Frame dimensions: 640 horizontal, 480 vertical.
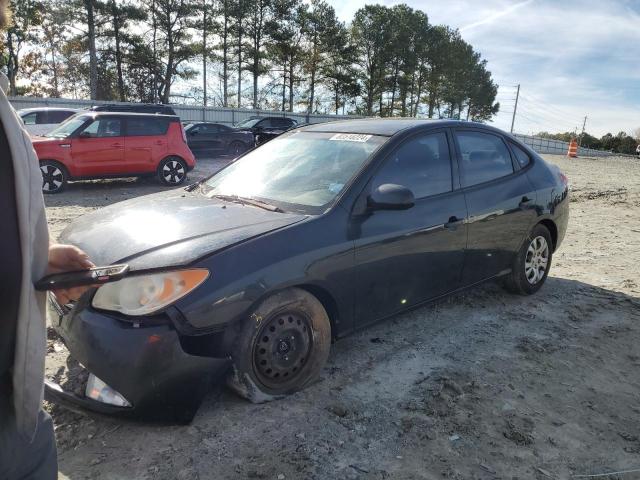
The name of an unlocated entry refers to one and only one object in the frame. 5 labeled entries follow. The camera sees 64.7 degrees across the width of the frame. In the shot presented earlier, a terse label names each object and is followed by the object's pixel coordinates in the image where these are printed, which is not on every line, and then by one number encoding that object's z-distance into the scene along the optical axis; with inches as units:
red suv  395.2
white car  526.6
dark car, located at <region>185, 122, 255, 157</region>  706.2
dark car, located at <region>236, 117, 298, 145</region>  811.9
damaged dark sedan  93.3
